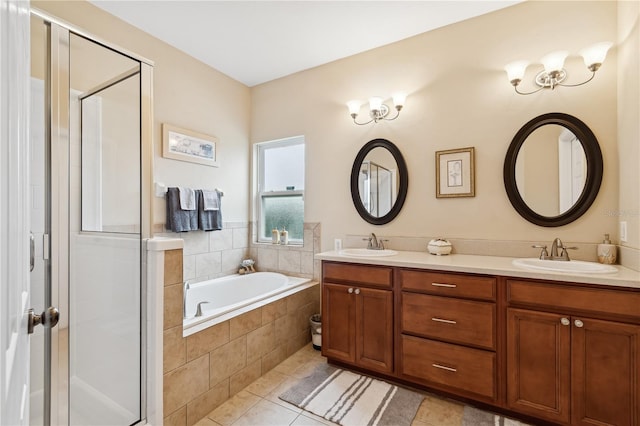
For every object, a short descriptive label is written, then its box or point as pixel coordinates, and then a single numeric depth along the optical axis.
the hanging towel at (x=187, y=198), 2.63
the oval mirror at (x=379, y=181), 2.61
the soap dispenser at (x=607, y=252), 1.80
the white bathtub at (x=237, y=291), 2.14
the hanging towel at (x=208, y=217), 2.81
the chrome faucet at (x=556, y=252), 1.93
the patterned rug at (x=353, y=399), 1.76
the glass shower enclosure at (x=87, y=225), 1.42
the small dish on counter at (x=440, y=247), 2.23
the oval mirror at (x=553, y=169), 1.95
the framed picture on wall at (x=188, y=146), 2.63
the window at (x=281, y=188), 3.26
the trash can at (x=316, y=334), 2.64
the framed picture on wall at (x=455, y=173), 2.31
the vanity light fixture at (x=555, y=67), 1.83
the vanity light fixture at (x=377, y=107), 2.54
